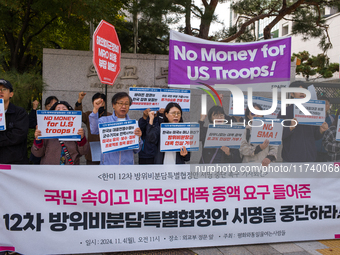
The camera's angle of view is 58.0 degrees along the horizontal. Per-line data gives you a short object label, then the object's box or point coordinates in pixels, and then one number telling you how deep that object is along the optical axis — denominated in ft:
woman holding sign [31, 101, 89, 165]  11.63
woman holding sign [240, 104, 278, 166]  12.52
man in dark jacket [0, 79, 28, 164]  11.22
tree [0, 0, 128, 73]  18.61
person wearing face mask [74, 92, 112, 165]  14.60
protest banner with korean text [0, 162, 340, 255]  10.07
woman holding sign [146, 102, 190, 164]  12.03
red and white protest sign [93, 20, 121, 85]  13.39
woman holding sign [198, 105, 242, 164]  12.52
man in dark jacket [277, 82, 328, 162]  12.91
